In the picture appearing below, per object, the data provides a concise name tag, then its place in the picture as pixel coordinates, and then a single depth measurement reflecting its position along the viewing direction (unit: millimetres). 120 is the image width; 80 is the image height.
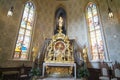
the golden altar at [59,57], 6469
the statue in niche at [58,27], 8779
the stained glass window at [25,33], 6799
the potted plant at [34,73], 6038
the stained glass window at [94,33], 6982
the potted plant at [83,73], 5953
